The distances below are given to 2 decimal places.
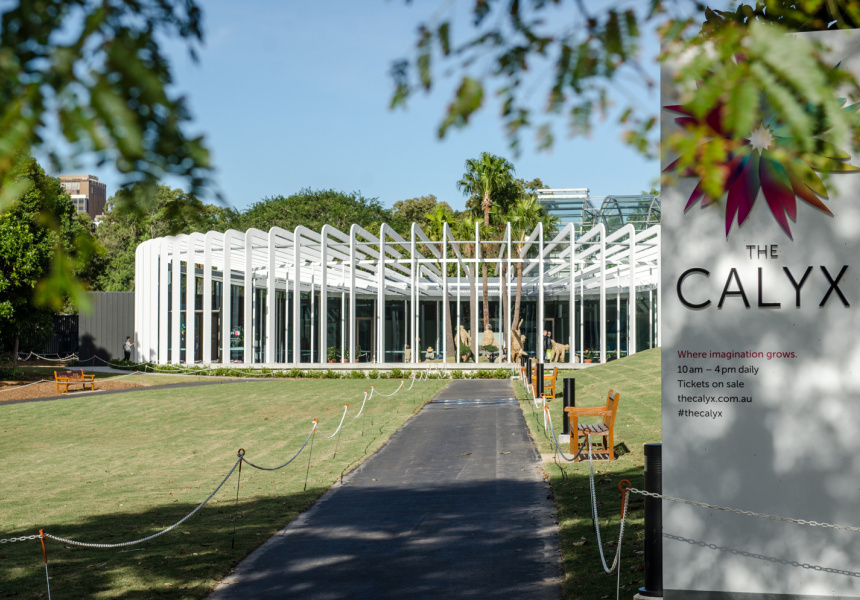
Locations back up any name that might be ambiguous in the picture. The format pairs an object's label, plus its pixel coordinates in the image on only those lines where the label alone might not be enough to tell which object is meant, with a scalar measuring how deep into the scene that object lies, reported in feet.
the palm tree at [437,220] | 158.92
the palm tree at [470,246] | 117.80
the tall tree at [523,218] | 127.24
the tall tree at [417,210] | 237.45
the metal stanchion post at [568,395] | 42.39
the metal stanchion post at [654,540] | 17.78
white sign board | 16.87
